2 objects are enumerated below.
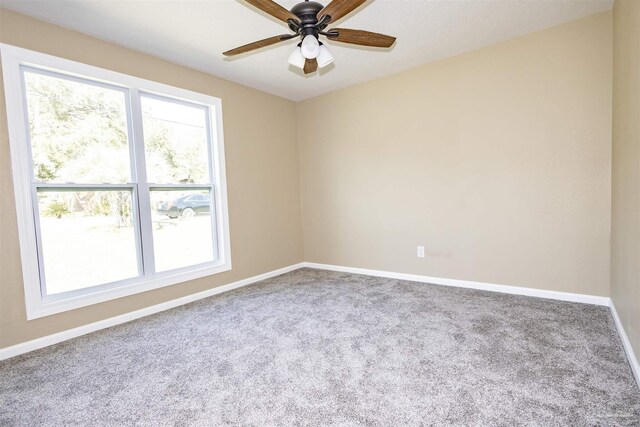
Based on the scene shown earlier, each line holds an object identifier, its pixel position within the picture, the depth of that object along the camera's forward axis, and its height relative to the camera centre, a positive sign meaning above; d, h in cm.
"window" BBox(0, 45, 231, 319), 235 +23
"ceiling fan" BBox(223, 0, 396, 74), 170 +106
